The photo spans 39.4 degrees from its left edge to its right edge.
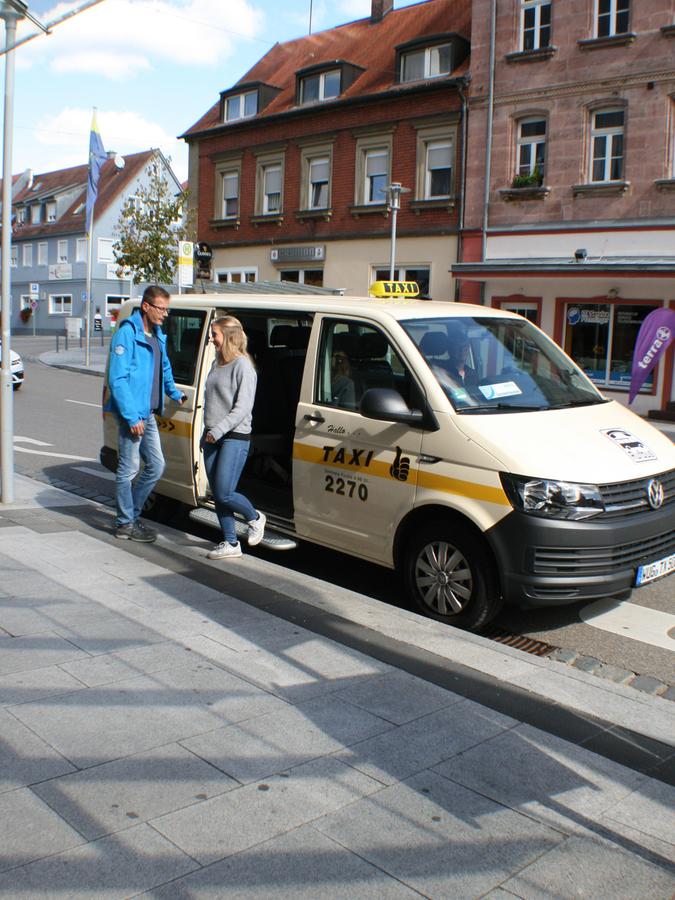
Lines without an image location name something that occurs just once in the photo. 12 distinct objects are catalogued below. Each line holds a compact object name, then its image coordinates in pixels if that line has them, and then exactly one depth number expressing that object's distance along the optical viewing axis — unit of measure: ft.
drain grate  17.03
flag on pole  96.89
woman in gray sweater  20.74
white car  66.39
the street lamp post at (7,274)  24.52
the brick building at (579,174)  69.72
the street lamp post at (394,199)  78.64
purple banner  67.77
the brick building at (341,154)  84.64
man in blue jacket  22.06
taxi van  16.26
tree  104.01
